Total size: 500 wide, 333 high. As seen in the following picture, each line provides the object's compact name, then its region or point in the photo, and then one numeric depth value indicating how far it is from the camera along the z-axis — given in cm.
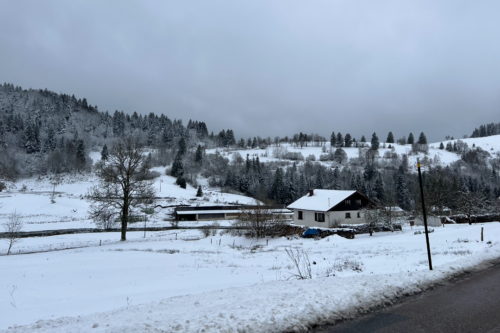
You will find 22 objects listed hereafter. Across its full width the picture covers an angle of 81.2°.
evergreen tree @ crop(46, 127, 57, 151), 15212
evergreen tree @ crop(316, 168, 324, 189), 10712
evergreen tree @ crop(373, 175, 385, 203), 8920
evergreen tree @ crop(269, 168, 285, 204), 10488
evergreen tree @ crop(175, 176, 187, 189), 11725
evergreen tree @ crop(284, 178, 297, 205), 10175
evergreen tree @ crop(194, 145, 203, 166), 15825
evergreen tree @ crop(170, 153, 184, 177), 12850
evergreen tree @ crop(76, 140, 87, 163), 13226
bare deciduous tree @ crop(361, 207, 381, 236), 3975
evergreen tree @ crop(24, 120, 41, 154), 15262
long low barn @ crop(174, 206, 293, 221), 7650
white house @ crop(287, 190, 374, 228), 4750
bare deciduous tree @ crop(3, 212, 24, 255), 3548
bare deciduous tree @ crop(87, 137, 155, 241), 3006
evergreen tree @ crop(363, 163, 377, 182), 12237
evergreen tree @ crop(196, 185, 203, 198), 10300
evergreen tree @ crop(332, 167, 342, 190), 10769
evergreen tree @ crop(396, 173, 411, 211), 9100
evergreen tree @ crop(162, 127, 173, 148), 19325
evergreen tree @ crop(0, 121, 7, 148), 15374
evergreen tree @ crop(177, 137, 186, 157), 16335
